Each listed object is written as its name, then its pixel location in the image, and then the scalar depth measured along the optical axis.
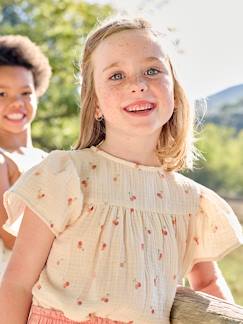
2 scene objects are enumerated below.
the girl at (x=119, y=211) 1.69
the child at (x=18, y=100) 3.03
